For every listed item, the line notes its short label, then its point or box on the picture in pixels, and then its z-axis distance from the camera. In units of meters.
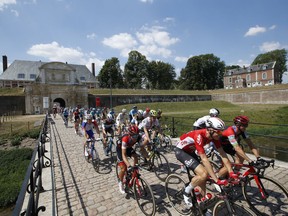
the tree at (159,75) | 68.88
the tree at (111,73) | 61.03
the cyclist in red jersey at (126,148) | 4.36
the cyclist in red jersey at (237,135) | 3.86
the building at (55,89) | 36.02
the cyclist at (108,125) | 8.15
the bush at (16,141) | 15.17
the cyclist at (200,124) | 5.51
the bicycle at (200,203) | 2.73
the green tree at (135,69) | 65.19
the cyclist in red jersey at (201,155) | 3.11
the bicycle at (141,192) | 3.78
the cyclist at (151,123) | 6.66
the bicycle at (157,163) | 5.51
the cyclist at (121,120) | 9.42
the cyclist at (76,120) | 13.86
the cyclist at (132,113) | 10.59
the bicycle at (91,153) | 6.32
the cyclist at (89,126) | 7.56
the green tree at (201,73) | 70.12
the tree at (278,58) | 69.44
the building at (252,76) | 63.11
